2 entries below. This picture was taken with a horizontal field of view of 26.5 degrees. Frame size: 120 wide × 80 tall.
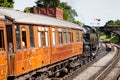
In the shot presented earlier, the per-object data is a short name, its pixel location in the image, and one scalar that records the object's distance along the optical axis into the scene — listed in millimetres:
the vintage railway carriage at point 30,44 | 9115
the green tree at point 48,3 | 73208
